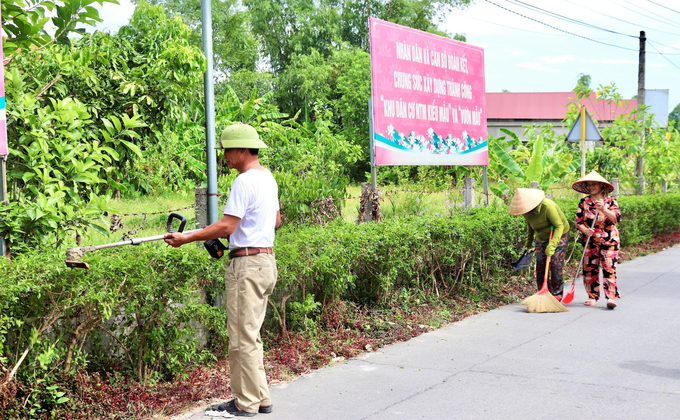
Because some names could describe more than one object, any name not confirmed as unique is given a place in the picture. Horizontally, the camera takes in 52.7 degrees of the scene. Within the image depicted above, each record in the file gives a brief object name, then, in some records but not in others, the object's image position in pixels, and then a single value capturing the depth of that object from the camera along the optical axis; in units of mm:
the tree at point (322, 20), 37000
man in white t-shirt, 4656
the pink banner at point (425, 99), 9336
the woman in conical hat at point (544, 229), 8242
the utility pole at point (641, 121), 19984
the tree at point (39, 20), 5312
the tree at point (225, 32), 33500
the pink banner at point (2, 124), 4570
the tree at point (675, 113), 130450
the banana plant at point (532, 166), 14734
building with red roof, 39250
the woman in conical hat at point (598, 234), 8742
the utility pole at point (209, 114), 5925
